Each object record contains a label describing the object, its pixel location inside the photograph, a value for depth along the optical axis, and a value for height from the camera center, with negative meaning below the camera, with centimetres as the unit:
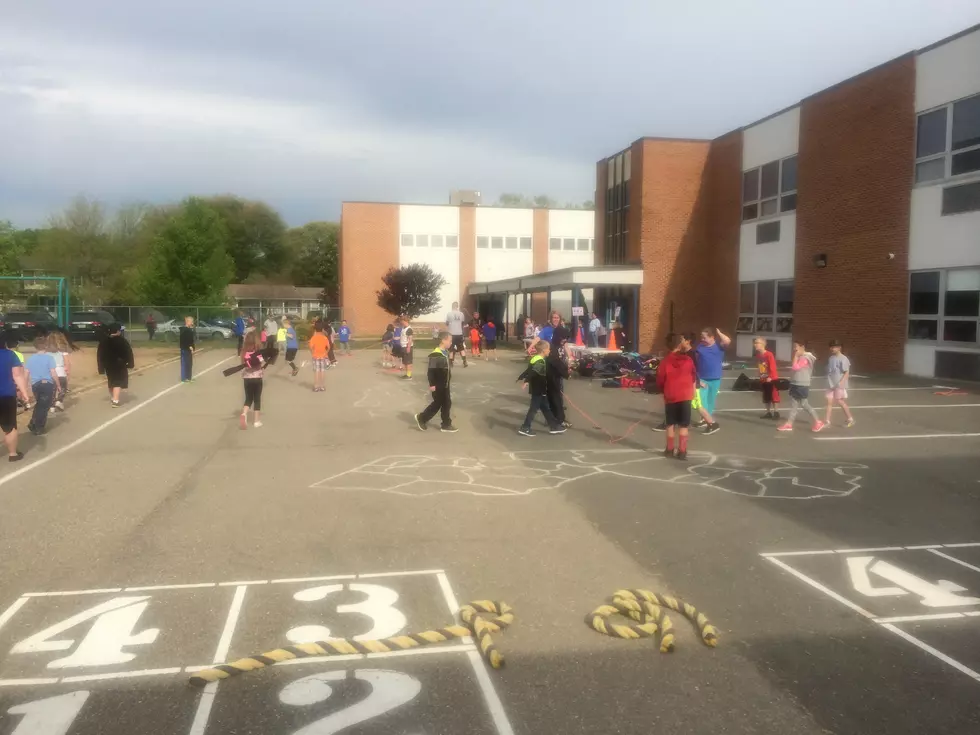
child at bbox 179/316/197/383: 2036 -107
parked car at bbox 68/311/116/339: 4012 -74
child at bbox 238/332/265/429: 1302 -102
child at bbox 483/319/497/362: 3076 -93
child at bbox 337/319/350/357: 3222 -98
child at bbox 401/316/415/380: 2244 -100
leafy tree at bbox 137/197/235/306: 5522 +312
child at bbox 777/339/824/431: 1302 -109
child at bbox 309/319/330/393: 1906 -101
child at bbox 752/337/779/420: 1362 -106
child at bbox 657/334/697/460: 1061 -100
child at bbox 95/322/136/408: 1603 -101
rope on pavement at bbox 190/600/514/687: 434 -191
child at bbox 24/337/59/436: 1270 -112
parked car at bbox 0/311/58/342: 3772 -69
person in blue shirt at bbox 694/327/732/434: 1280 -78
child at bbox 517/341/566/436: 1246 -115
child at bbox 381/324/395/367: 2557 -108
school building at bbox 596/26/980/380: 1975 +289
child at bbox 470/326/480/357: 3112 -105
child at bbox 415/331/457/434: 1286 -118
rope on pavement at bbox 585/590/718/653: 482 -189
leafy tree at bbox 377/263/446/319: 5178 +133
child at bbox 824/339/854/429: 1303 -99
